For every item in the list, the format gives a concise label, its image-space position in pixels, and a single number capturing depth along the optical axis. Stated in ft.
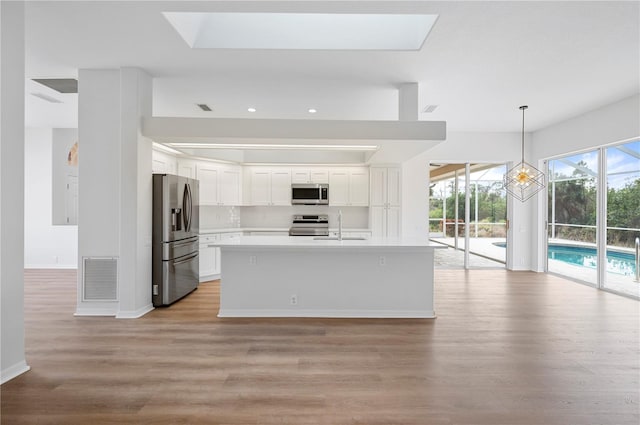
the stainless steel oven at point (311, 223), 24.82
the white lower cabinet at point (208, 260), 20.66
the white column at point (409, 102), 15.11
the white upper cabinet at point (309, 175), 24.95
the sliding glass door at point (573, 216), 20.54
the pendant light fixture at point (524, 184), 24.35
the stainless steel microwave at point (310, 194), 24.45
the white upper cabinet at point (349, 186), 24.95
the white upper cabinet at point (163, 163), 18.41
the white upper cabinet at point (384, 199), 24.26
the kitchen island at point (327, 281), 14.40
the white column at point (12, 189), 8.62
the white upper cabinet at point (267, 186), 24.85
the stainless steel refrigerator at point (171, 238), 15.05
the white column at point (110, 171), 13.91
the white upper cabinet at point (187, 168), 21.16
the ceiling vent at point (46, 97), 17.26
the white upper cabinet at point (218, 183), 22.31
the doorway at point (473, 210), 25.90
